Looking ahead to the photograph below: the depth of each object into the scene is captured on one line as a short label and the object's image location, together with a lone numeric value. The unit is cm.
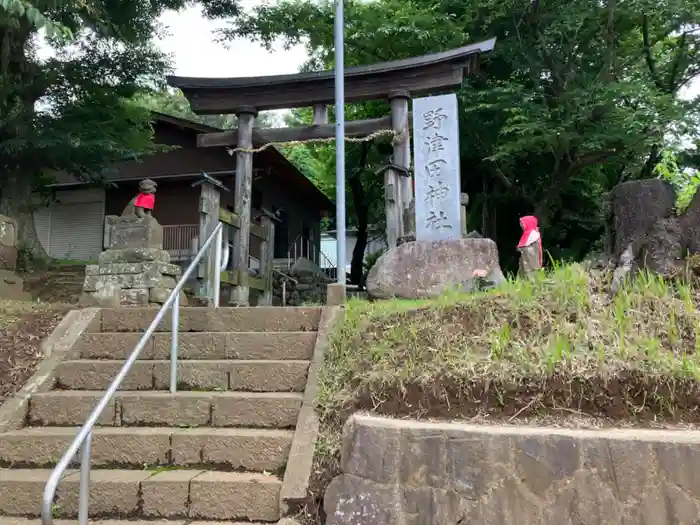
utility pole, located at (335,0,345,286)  657
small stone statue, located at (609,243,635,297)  437
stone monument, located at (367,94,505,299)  662
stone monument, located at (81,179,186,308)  639
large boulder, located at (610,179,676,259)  483
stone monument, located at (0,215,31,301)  739
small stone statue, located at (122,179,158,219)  697
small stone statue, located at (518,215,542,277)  612
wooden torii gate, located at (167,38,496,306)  915
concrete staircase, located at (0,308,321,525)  352
